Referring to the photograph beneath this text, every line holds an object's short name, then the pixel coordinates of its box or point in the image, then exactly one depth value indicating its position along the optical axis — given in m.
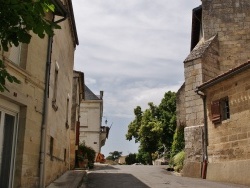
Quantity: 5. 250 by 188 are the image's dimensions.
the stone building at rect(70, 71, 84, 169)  17.94
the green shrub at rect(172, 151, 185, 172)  15.93
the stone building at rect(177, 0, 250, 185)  12.18
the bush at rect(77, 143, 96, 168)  19.46
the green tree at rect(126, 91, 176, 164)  37.94
